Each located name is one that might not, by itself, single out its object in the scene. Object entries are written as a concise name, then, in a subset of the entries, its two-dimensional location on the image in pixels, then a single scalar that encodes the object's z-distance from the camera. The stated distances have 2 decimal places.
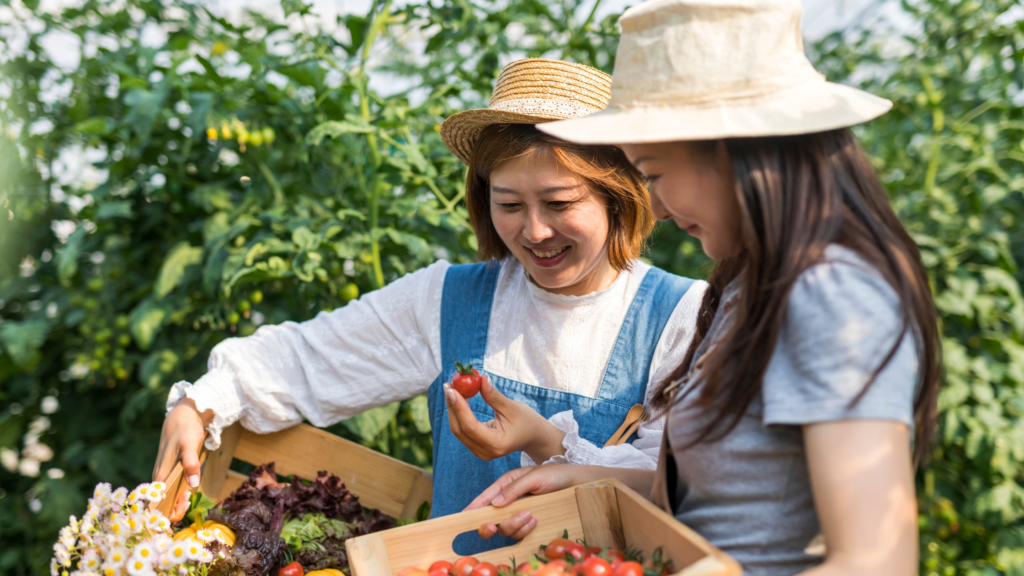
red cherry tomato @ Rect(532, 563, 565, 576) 0.82
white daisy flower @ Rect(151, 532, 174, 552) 1.06
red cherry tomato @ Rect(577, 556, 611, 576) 0.85
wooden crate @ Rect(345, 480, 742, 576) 0.97
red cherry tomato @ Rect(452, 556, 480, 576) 0.98
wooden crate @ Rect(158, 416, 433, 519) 1.72
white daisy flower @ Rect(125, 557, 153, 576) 1.00
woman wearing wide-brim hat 0.73
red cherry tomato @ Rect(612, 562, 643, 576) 0.83
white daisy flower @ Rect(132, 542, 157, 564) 1.03
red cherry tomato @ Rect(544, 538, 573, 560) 0.98
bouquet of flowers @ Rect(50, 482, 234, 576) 1.04
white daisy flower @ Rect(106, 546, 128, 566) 1.04
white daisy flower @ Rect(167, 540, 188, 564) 1.04
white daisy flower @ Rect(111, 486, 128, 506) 1.16
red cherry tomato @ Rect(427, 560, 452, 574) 0.99
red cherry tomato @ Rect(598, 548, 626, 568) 0.91
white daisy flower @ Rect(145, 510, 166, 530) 1.09
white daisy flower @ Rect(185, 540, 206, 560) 1.05
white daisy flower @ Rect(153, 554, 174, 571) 1.04
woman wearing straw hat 1.48
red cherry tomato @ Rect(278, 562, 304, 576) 1.26
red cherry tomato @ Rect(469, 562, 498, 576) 0.96
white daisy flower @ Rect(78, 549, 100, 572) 1.05
